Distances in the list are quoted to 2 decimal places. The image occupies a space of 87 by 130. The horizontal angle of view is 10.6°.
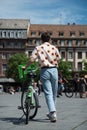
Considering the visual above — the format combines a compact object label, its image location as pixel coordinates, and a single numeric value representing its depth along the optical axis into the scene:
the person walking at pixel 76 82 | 32.44
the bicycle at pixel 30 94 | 9.80
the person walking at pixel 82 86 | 28.08
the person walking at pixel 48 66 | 9.77
